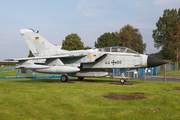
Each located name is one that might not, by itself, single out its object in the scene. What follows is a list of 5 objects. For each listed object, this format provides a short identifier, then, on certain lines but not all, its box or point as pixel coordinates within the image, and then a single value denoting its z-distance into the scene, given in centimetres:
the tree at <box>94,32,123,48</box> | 5389
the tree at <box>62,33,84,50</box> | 5053
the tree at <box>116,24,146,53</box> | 6338
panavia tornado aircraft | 1349
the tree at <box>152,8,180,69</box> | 5088
